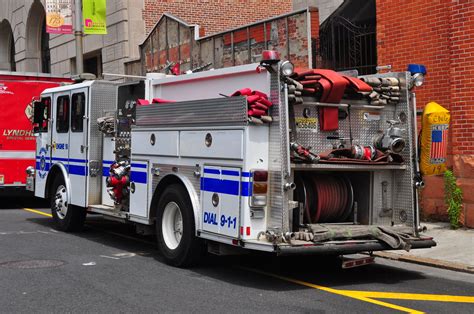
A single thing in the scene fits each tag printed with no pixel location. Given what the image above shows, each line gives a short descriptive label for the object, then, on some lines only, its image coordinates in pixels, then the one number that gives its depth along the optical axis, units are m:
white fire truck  7.29
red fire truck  15.08
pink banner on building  19.34
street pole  18.78
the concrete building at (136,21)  22.41
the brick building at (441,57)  11.03
